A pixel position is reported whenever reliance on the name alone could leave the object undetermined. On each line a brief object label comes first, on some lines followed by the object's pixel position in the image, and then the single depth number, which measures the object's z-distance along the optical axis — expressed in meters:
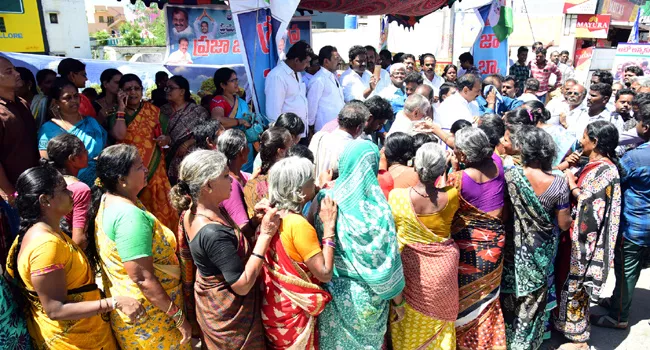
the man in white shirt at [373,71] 6.63
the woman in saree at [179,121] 3.90
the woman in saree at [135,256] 1.91
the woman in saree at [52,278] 1.77
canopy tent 5.45
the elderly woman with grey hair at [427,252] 2.37
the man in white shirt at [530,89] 5.88
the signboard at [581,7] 19.59
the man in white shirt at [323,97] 5.34
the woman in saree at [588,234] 2.82
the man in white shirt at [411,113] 3.99
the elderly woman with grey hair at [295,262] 1.98
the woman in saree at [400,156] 2.80
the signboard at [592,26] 19.08
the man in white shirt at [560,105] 5.07
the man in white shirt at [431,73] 6.88
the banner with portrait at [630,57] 8.48
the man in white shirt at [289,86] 4.49
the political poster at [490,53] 7.68
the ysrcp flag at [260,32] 4.05
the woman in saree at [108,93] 3.89
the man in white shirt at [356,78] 6.06
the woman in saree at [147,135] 3.61
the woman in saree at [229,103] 4.22
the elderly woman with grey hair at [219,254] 1.87
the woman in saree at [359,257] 2.14
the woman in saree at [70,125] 3.15
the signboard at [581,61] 16.73
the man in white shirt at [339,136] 3.08
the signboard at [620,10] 20.44
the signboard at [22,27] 12.94
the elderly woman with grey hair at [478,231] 2.57
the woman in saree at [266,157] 2.64
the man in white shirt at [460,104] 4.85
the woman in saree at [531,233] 2.61
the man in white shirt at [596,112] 4.44
